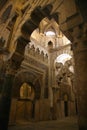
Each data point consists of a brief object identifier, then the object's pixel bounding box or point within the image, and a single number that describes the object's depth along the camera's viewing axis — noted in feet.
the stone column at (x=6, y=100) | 10.02
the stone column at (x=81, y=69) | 4.83
